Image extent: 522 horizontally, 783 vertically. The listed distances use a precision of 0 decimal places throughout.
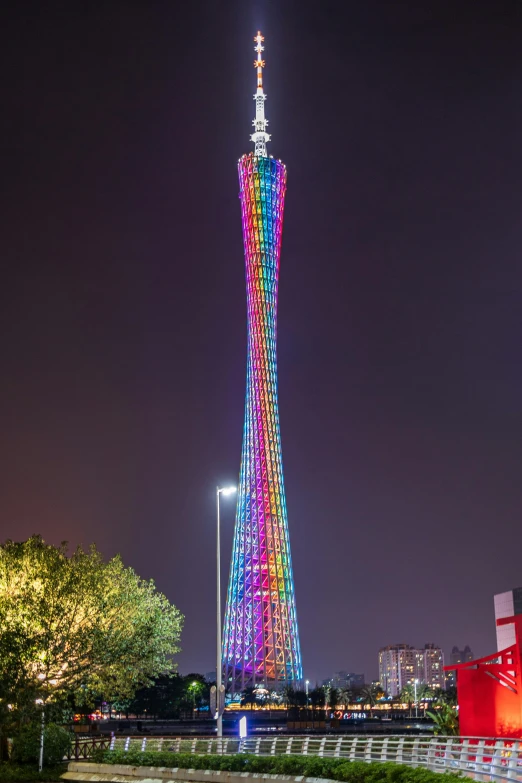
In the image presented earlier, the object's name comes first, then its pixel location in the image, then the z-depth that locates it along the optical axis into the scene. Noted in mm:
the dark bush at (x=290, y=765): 23094
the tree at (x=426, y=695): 174250
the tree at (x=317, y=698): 113469
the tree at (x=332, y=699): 118969
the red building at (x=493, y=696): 38812
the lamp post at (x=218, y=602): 38344
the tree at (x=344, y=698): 149488
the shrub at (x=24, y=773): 34469
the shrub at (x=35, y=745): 37750
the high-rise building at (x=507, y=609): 75181
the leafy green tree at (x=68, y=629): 38812
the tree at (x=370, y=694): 171875
